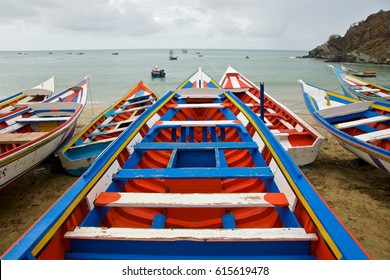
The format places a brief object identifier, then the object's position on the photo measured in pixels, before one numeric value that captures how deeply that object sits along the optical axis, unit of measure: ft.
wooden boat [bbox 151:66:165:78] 104.95
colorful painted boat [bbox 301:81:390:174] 14.67
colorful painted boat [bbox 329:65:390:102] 30.60
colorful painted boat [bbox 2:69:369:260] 5.47
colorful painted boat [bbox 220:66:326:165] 17.20
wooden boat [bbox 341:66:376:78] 86.64
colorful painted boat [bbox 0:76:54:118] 26.27
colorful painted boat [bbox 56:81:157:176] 18.37
